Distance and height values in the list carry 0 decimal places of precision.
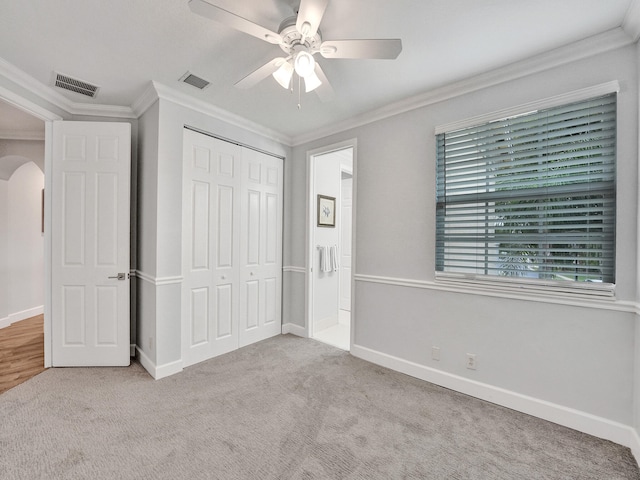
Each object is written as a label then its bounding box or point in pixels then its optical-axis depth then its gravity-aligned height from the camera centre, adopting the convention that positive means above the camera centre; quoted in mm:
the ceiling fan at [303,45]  1395 +1051
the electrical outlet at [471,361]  2398 -967
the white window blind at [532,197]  1912 +321
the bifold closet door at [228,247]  2918 -94
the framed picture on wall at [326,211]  3938 +378
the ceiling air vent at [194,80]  2408 +1295
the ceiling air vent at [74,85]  2449 +1289
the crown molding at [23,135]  3717 +1255
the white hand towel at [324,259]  3939 -262
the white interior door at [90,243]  2768 -62
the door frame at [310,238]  3725 +11
